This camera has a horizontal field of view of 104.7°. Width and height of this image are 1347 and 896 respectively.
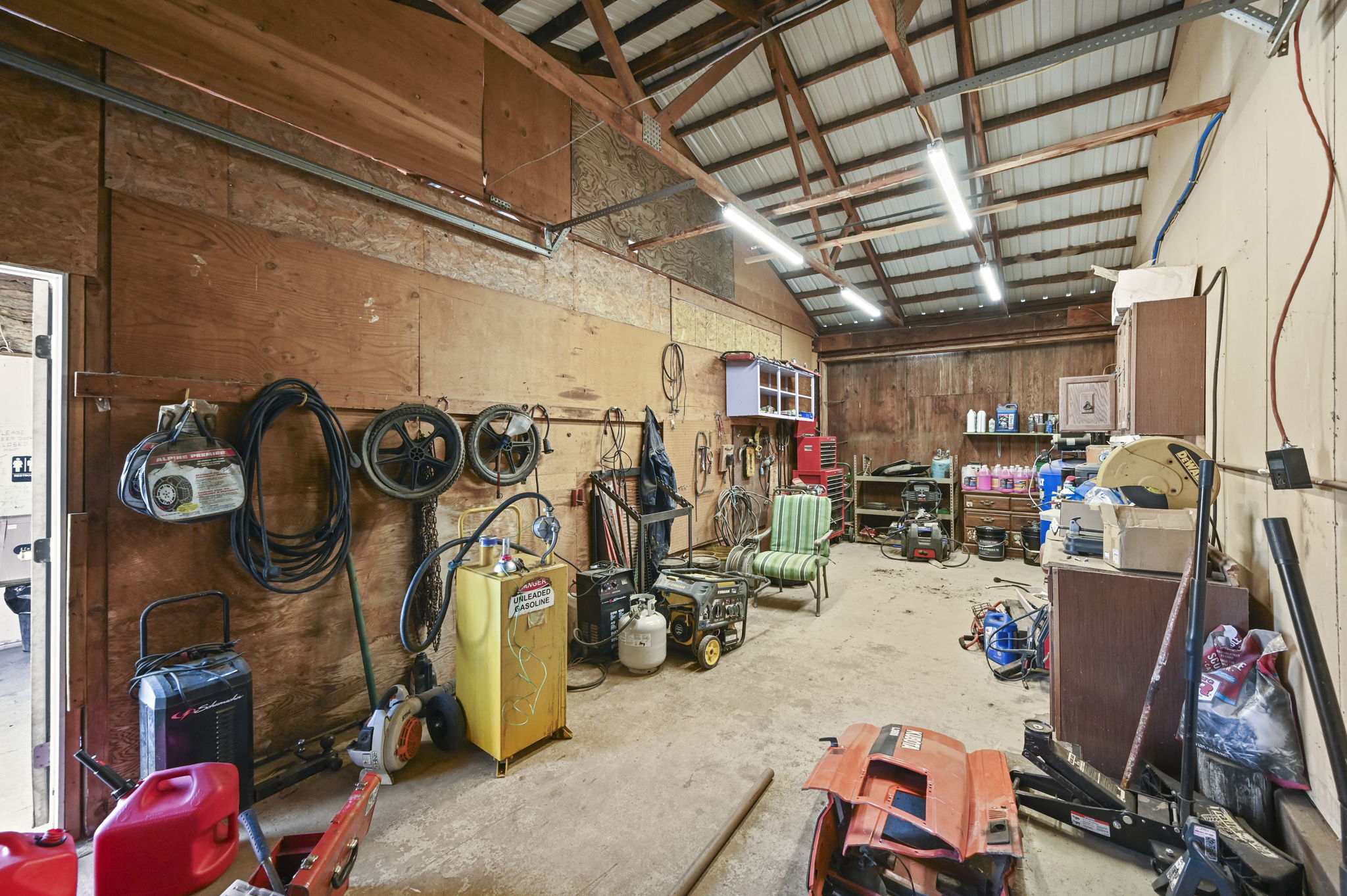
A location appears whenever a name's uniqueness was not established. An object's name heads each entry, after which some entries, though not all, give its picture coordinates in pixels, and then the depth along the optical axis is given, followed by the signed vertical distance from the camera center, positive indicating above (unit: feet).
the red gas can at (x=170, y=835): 5.22 -4.15
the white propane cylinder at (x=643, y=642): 11.35 -4.27
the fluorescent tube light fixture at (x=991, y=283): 19.15 +6.45
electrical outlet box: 4.71 -0.15
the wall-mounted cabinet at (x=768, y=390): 20.81 +2.51
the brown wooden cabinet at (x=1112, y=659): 7.22 -3.09
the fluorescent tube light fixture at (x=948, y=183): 10.76 +6.12
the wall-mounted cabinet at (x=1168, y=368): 9.57 +1.57
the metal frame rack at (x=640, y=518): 14.16 -1.96
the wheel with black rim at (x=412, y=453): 9.53 -0.13
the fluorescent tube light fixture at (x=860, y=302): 21.17 +6.36
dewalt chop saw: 8.11 -0.35
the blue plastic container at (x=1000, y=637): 11.72 -4.36
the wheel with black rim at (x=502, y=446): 11.34 +0.01
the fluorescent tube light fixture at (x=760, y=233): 12.70 +5.77
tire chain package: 6.71 -0.36
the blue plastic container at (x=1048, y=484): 18.79 -1.30
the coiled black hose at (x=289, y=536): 7.99 -1.23
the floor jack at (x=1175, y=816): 4.89 -4.10
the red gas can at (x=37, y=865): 4.29 -3.58
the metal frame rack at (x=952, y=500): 25.08 -2.50
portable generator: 11.88 -3.85
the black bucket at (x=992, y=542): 22.18 -3.99
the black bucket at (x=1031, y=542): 21.18 -3.77
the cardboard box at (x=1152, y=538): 7.47 -1.28
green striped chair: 15.57 -2.87
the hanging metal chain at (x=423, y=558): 10.38 -2.27
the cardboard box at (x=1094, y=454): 17.88 -0.13
